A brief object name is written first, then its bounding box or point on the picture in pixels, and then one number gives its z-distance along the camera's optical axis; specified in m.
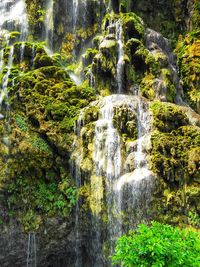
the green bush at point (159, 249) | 8.32
